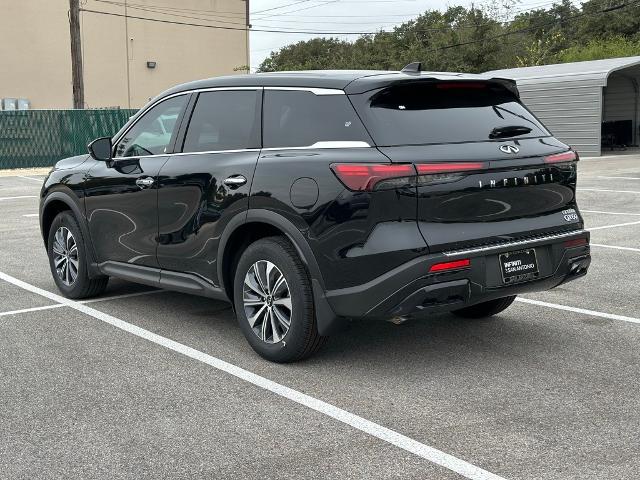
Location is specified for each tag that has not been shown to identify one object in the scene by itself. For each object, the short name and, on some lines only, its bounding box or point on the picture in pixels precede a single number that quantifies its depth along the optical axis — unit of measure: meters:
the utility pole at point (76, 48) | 26.89
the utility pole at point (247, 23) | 44.81
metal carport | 29.16
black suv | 4.61
